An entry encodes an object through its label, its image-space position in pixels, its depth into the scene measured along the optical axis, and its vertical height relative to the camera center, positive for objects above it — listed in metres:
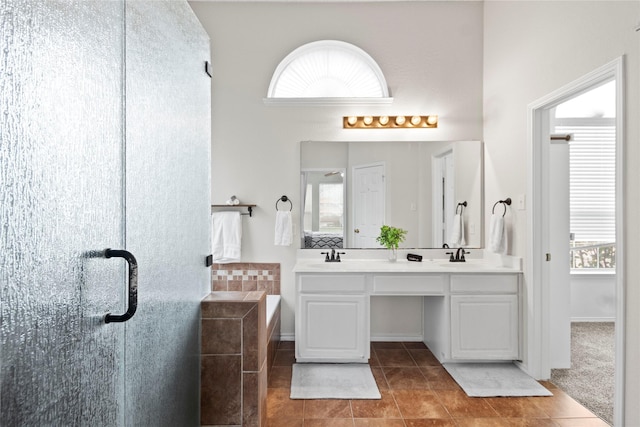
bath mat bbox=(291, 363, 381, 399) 2.69 -1.16
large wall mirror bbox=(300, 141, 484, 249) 3.72 +0.21
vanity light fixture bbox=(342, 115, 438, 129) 3.71 +0.84
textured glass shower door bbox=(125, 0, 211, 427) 1.16 +0.03
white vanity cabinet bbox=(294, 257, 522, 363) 3.12 -0.70
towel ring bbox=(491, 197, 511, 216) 3.24 +0.10
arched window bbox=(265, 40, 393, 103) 3.79 +1.32
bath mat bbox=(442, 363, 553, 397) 2.72 -1.15
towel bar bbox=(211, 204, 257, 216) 3.73 +0.08
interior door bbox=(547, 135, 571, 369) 3.08 -0.30
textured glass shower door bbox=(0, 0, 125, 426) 0.71 +0.01
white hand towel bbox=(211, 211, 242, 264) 3.69 -0.20
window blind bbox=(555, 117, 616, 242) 4.54 +0.43
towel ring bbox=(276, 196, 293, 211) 3.74 +0.14
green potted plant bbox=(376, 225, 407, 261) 3.61 -0.20
